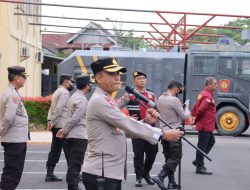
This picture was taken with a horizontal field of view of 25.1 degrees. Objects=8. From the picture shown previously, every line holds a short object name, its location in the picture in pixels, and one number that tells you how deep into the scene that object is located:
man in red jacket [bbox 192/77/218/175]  10.16
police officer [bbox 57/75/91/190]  8.08
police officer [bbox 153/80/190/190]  8.88
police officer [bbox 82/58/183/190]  4.79
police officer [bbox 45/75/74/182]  9.20
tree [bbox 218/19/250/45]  69.96
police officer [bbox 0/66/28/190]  7.16
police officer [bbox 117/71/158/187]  8.83
